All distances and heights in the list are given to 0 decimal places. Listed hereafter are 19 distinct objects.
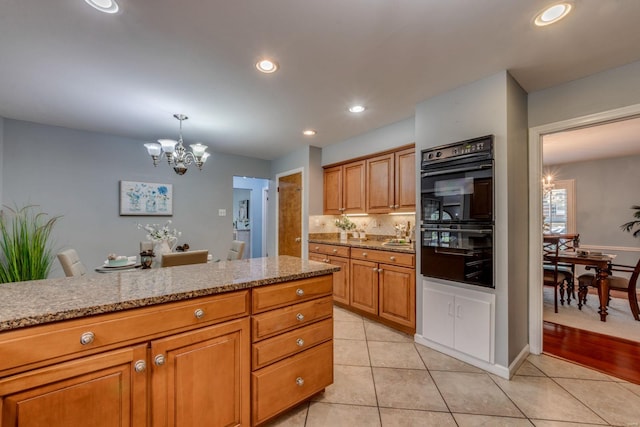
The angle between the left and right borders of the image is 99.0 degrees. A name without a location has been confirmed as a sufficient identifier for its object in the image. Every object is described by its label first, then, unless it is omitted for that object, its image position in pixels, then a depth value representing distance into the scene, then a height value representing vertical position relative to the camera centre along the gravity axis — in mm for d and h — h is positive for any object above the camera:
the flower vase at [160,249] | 2883 -348
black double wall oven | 2186 +43
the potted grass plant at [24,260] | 2543 -413
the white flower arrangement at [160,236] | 2906 -203
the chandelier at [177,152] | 2943 +727
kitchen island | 962 -565
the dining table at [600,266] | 3214 -585
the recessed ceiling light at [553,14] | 1485 +1150
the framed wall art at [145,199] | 3998 +280
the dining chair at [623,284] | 3238 -840
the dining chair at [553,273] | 3518 -755
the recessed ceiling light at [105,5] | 1465 +1156
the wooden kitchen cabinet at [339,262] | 3566 -623
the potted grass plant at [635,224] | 4699 -129
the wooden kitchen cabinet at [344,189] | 3938 +432
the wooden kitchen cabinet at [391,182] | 3266 +443
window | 5434 +180
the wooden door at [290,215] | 4551 +33
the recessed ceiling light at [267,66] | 2030 +1157
